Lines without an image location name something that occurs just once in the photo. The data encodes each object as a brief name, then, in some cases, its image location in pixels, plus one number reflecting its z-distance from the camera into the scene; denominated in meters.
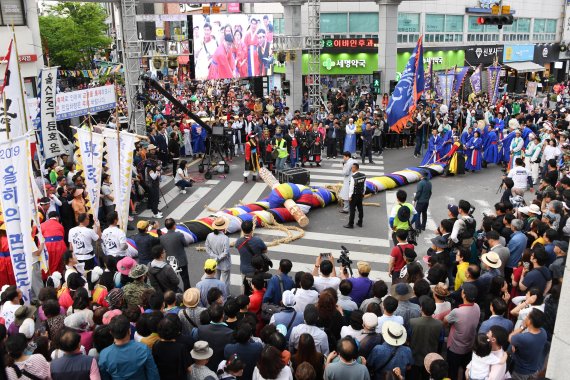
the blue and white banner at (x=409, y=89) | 19.16
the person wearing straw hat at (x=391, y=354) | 5.51
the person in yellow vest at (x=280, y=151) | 17.23
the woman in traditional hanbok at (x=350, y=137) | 20.06
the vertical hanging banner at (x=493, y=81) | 25.75
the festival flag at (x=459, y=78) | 25.14
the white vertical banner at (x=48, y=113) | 13.34
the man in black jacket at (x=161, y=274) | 7.62
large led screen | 31.27
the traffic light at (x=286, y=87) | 26.80
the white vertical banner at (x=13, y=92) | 9.43
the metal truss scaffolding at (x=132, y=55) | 19.27
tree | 41.22
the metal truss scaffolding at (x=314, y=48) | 24.85
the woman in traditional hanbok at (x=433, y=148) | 18.02
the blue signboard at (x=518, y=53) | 43.00
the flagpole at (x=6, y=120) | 8.31
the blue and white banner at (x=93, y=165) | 11.12
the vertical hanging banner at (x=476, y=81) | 26.28
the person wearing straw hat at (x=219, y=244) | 8.77
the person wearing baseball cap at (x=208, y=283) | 7.09
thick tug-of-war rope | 12.43
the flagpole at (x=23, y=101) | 9.43
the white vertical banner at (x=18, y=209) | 8.09
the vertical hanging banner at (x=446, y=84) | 24.67
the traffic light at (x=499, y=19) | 19.42
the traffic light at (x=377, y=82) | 26.66
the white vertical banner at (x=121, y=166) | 11.12
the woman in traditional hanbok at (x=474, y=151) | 17.83
